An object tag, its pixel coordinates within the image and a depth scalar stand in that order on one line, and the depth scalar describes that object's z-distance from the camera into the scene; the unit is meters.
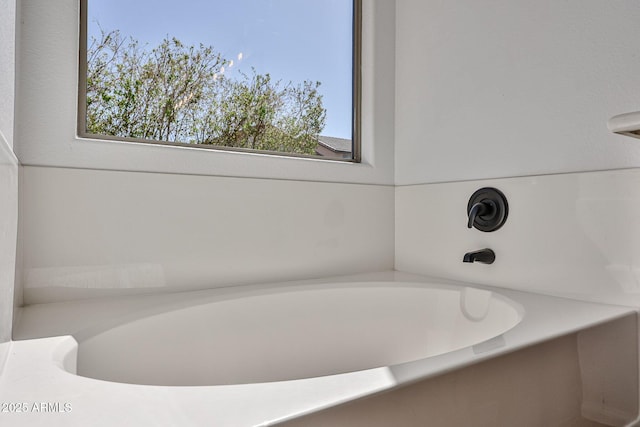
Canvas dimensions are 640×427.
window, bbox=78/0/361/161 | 1.15
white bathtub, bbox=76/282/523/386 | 0.91
